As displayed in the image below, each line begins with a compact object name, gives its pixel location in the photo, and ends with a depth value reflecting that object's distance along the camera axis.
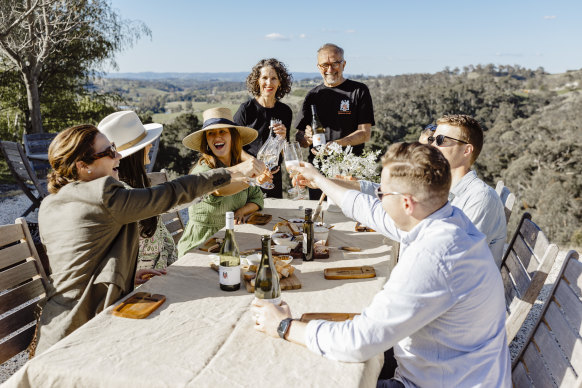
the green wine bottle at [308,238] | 2.47
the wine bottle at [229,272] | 2.02
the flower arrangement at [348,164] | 3.10
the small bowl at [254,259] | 2.25
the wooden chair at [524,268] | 1.98
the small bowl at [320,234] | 2.72
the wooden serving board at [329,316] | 1.69
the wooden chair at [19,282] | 2.06
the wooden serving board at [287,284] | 2.04
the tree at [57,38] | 9.67
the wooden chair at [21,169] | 6.54
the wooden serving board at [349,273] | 2.18
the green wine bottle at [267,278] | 1.90
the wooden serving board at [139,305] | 1.76
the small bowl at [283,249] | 2.54
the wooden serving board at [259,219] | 3.24
